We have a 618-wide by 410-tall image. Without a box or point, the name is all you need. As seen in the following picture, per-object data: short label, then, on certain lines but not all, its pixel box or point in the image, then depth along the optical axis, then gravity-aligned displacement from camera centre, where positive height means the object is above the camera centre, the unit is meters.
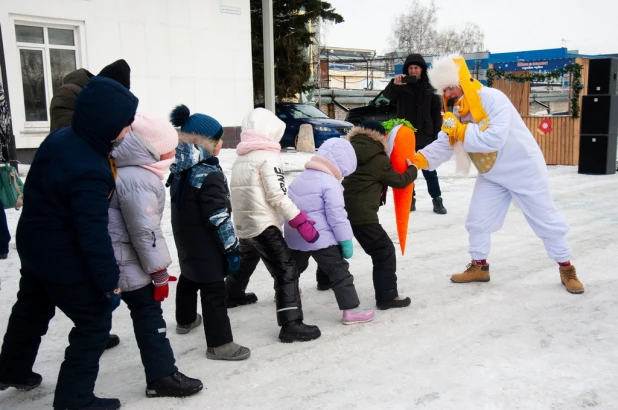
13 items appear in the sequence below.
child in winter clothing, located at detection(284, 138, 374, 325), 4.16 -0.76
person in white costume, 4.82 -0.45
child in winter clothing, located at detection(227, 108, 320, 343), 3.92 -0.69
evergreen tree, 21.59 +2.39
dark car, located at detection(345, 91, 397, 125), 19.75 -0.27
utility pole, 15.63 +1.38
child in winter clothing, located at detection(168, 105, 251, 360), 3.49 -0.67
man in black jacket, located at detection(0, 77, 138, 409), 2.74 -0.53
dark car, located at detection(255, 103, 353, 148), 17.45 -0.52
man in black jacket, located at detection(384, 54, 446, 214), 8.16 -0.03
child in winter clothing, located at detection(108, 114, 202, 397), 3.16 -0.73
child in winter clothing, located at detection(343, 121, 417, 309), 4.51 -0.68
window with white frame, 13.02 +1.13
